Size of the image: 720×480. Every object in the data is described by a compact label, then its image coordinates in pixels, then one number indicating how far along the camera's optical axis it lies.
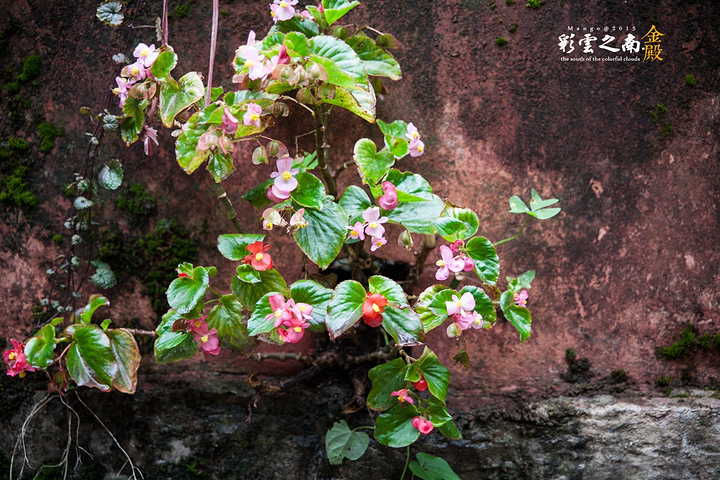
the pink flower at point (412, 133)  1.10
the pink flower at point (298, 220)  0.94
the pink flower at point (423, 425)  1.00
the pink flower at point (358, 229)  0.99
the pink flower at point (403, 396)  1.01
